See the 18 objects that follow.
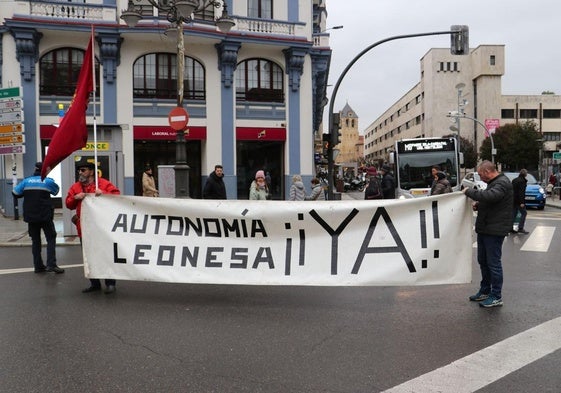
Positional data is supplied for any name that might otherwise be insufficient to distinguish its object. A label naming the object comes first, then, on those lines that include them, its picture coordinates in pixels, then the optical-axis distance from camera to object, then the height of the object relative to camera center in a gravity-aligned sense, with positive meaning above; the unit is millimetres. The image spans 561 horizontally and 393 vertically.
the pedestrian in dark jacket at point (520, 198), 13562 -608
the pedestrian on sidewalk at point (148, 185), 15148 -212
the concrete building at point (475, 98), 79375 +12432
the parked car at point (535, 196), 23641 -981
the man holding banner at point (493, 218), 6039 -522
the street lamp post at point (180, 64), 12148 +2859
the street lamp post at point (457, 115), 35438 +4223
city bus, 20391 +560
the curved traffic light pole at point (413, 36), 17594 +4455
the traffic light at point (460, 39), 17625 +4718
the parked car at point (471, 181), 24269 -286
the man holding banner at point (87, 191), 6902 -177
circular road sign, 12047 +1383
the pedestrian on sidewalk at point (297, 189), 12969 -313
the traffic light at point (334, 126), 17683 +1751
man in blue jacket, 8305 -557
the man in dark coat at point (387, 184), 14680 -232
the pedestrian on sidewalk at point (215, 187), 11539 -217
